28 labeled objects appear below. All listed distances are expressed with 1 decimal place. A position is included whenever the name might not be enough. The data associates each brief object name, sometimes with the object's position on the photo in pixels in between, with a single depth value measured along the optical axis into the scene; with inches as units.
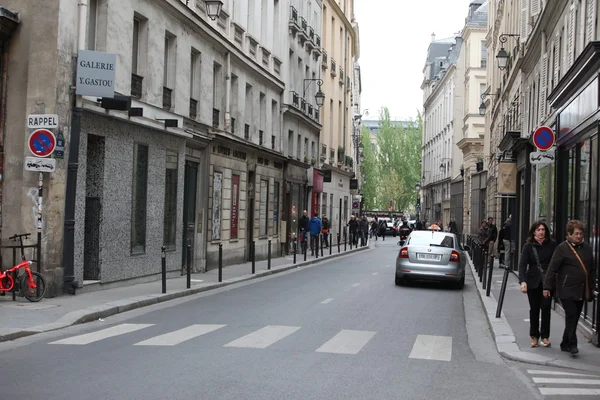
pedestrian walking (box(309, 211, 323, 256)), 1467.6
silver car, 842.2
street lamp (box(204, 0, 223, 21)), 914.1
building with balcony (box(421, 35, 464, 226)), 2969.2
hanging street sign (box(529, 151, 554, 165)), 618.5
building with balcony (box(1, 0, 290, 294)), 621.6
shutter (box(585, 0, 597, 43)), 603.3
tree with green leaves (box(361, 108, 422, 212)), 4045.3
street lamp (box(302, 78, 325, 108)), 1617.5
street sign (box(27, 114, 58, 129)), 589.6
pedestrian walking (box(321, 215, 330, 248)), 1697.8
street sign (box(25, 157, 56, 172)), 587.2
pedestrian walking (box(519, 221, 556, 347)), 458.3
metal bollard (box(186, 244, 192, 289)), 734.5
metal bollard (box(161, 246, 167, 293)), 685.3
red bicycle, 581.3
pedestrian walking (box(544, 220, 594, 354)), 430.6
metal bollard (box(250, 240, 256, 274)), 964.6
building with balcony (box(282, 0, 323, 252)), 1487.5
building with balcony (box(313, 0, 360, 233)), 1942.7
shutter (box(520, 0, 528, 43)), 1158.3
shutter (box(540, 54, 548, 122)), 932.0
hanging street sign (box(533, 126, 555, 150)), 612.1
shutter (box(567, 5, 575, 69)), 712.4
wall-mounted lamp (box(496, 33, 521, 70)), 1181.7
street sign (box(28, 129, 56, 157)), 584.4
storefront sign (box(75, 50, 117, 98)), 640.4
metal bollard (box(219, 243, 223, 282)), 813.2
